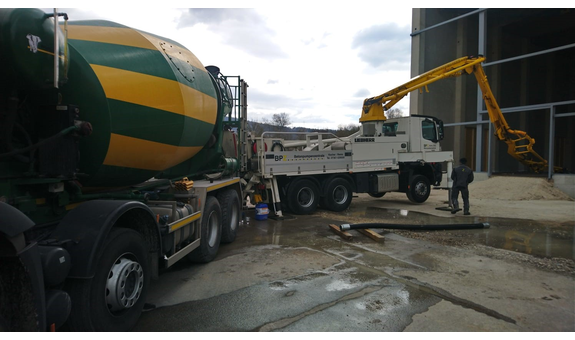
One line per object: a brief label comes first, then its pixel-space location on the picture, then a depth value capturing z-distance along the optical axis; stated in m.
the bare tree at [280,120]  51.54
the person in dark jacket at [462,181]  10.14
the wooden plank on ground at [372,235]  6.94
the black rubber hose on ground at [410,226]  7.63
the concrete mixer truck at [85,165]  2.56
